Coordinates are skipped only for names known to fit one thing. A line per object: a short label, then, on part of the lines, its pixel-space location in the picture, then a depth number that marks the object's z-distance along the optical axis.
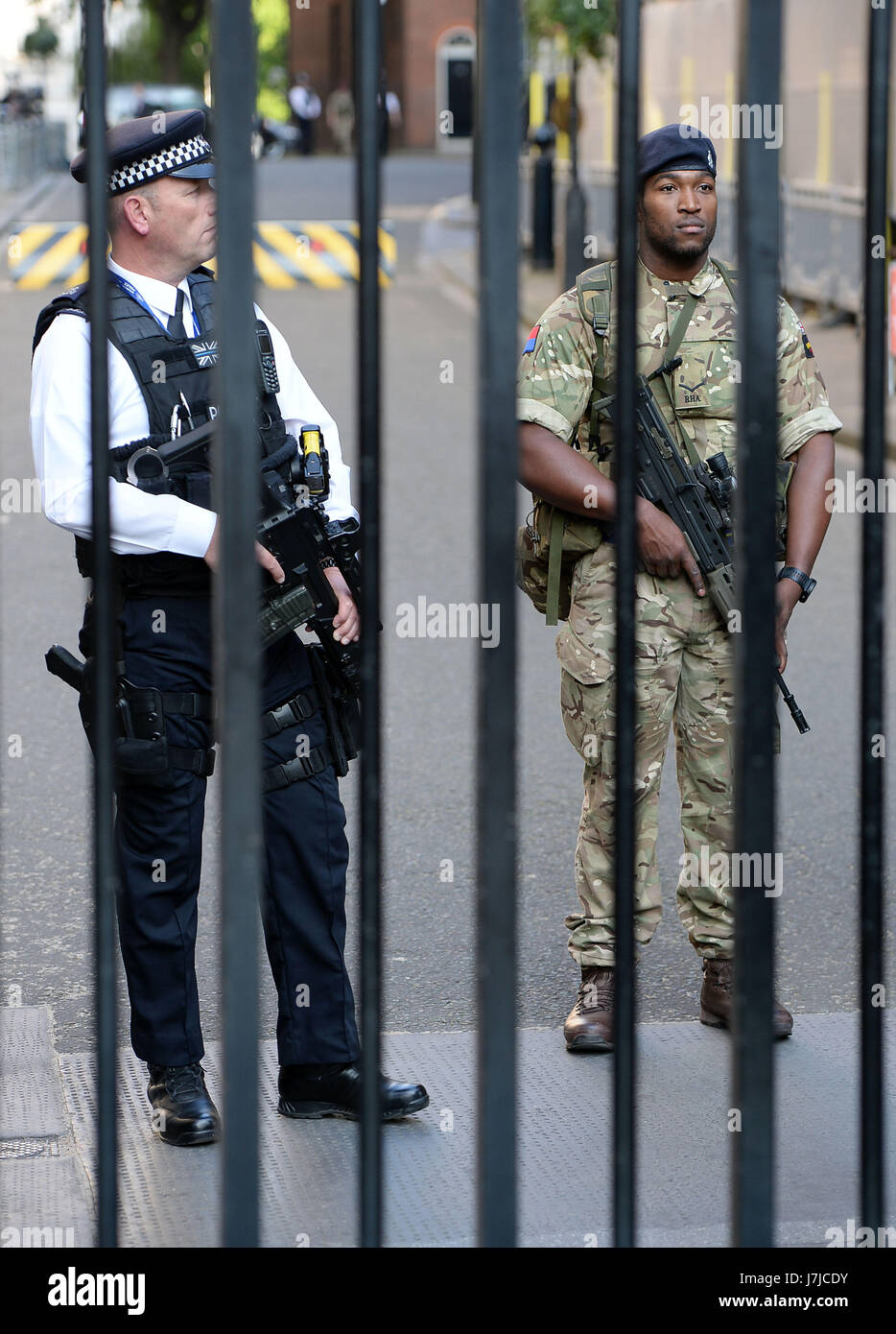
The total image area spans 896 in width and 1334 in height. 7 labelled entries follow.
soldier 3.96
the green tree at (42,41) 56.75
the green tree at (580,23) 18.39
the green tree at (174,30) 54.12
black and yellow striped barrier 21.00
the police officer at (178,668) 3.37
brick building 51.03
